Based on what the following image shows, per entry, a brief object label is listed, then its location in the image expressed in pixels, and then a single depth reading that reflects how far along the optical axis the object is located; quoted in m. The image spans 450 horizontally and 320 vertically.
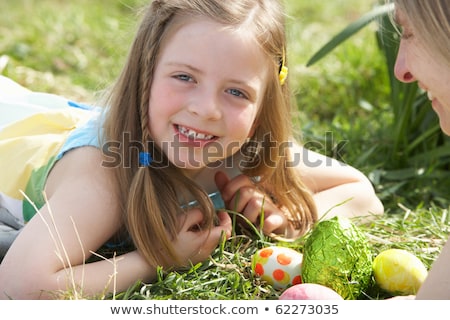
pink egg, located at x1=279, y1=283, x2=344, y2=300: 2.03
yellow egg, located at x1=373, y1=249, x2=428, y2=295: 2.25
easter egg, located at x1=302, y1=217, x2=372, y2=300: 2.20
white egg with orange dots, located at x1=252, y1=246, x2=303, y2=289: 2.32
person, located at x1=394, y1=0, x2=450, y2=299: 1.92
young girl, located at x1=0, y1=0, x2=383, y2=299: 2.32
